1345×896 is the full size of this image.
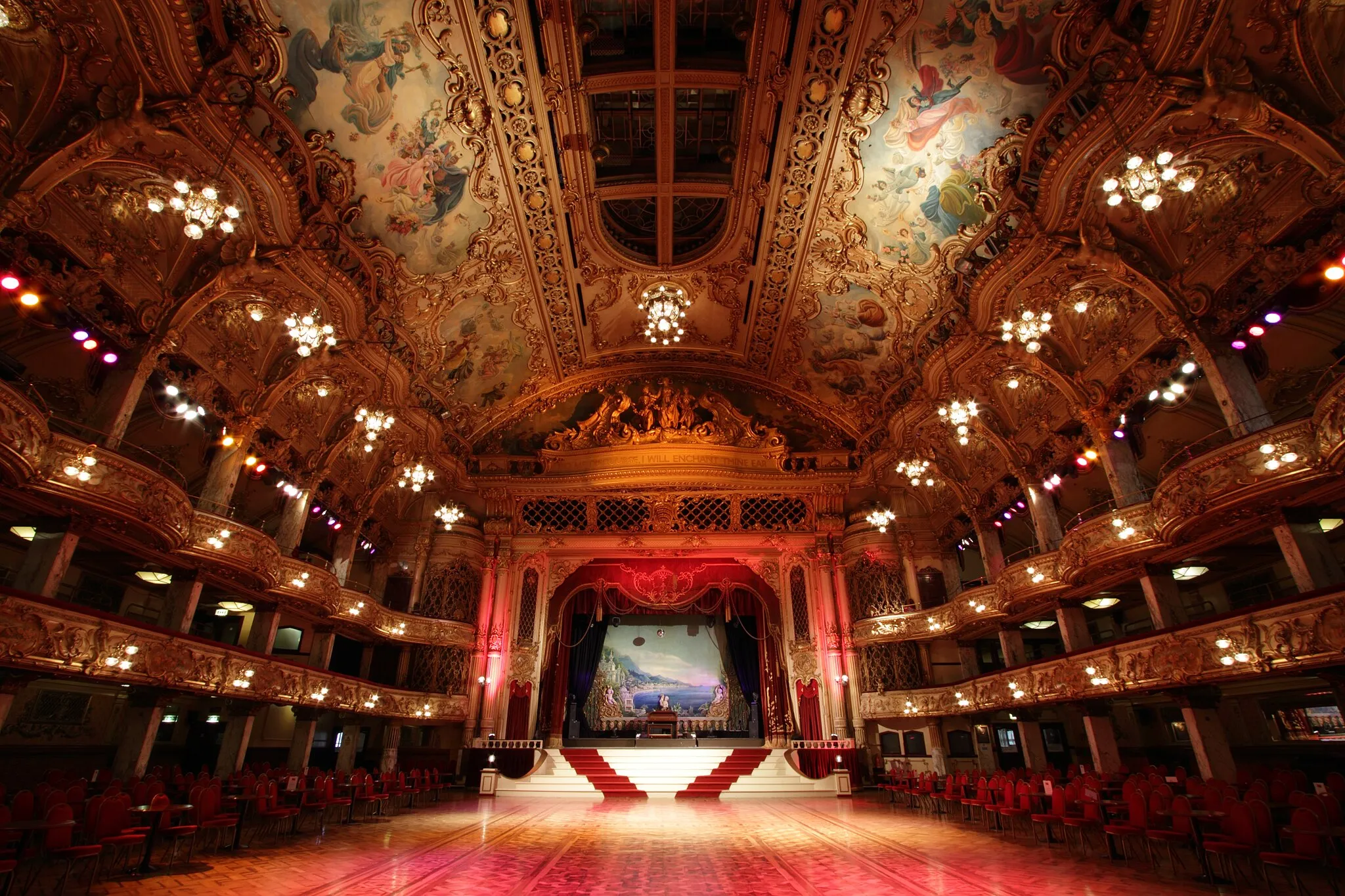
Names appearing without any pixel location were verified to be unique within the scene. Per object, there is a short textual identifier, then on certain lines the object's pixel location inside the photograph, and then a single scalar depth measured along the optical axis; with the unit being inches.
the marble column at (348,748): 641.0
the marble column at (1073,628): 550.6
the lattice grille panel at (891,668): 736.3
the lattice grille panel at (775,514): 830.5
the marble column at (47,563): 364.2
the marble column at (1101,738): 502.6
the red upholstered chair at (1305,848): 229.6
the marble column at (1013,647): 627.8
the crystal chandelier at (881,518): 601.9
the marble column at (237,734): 506.6
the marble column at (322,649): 639.8
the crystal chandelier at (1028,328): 396.5
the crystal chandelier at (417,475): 523.2
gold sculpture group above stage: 839.7
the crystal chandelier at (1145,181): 285.9
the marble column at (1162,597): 466.0
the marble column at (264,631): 557.3
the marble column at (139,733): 422.9
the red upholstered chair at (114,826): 258.8
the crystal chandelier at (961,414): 463.8
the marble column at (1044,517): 579.2
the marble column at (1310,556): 364.5
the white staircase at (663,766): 662.5
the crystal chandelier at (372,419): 447.2
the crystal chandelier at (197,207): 282.5
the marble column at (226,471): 514.0
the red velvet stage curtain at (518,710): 726.5
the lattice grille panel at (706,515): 829.2
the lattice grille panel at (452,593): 774.5
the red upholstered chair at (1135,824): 292.7
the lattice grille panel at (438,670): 743.7
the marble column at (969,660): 699.4
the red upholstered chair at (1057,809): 341.4
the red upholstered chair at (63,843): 236.8
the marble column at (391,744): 659.4
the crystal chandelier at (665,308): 560.7
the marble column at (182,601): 471.8
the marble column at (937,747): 681.0
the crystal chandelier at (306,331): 369.4
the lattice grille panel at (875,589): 773.3
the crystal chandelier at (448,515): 590.9
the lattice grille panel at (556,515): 838.5
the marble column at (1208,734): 414.3
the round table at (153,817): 276.8
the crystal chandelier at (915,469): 553.9
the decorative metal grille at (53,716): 525.7
